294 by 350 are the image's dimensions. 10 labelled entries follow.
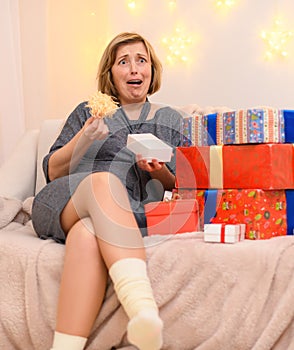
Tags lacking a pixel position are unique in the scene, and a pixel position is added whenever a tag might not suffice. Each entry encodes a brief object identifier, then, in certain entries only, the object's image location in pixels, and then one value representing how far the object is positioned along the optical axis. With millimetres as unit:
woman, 1049
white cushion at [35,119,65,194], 1969
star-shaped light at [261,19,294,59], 2107
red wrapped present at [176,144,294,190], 1280
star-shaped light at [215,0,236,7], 2179
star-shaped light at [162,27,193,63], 2268
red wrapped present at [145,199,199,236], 1310
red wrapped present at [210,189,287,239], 1279
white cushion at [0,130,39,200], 1810
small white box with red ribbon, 1188
